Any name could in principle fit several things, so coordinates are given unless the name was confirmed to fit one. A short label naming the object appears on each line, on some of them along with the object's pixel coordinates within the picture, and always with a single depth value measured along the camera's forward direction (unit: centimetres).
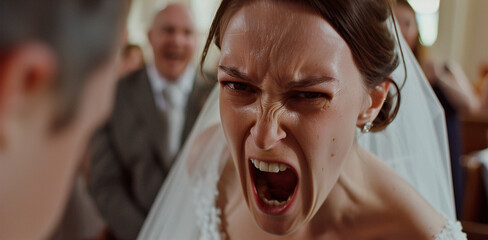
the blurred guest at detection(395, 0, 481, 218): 155
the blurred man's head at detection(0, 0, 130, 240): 25
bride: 67
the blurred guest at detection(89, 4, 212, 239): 143
